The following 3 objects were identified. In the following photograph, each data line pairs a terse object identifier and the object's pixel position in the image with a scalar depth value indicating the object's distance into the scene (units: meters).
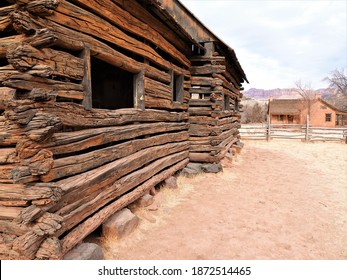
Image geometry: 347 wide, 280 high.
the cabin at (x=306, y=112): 33.41
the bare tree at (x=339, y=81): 32.33
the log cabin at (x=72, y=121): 2.41
